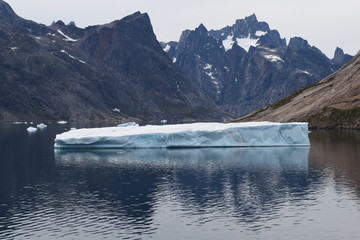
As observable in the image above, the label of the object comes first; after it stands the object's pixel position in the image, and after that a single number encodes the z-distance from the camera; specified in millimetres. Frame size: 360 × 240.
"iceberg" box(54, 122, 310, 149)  103312
